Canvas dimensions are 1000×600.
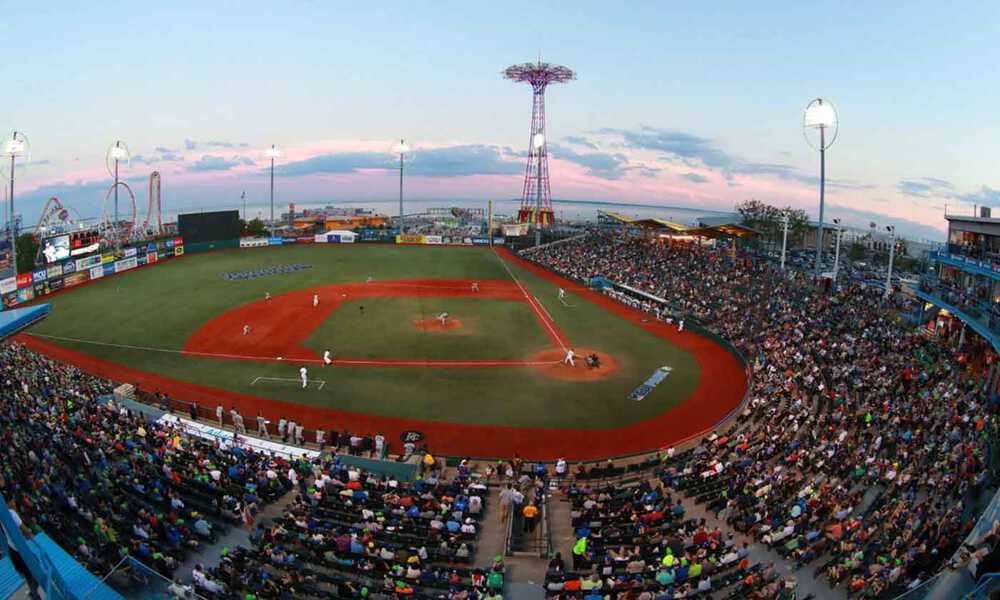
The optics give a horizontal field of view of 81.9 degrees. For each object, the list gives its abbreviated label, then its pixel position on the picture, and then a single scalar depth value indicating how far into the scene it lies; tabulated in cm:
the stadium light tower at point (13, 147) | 4050
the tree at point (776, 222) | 7444
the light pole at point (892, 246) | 3717
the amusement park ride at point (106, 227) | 5256
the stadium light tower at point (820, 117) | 3350
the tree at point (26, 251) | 6234
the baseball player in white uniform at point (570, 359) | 3303
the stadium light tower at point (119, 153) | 5672
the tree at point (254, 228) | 8219
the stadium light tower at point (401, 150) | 7338
